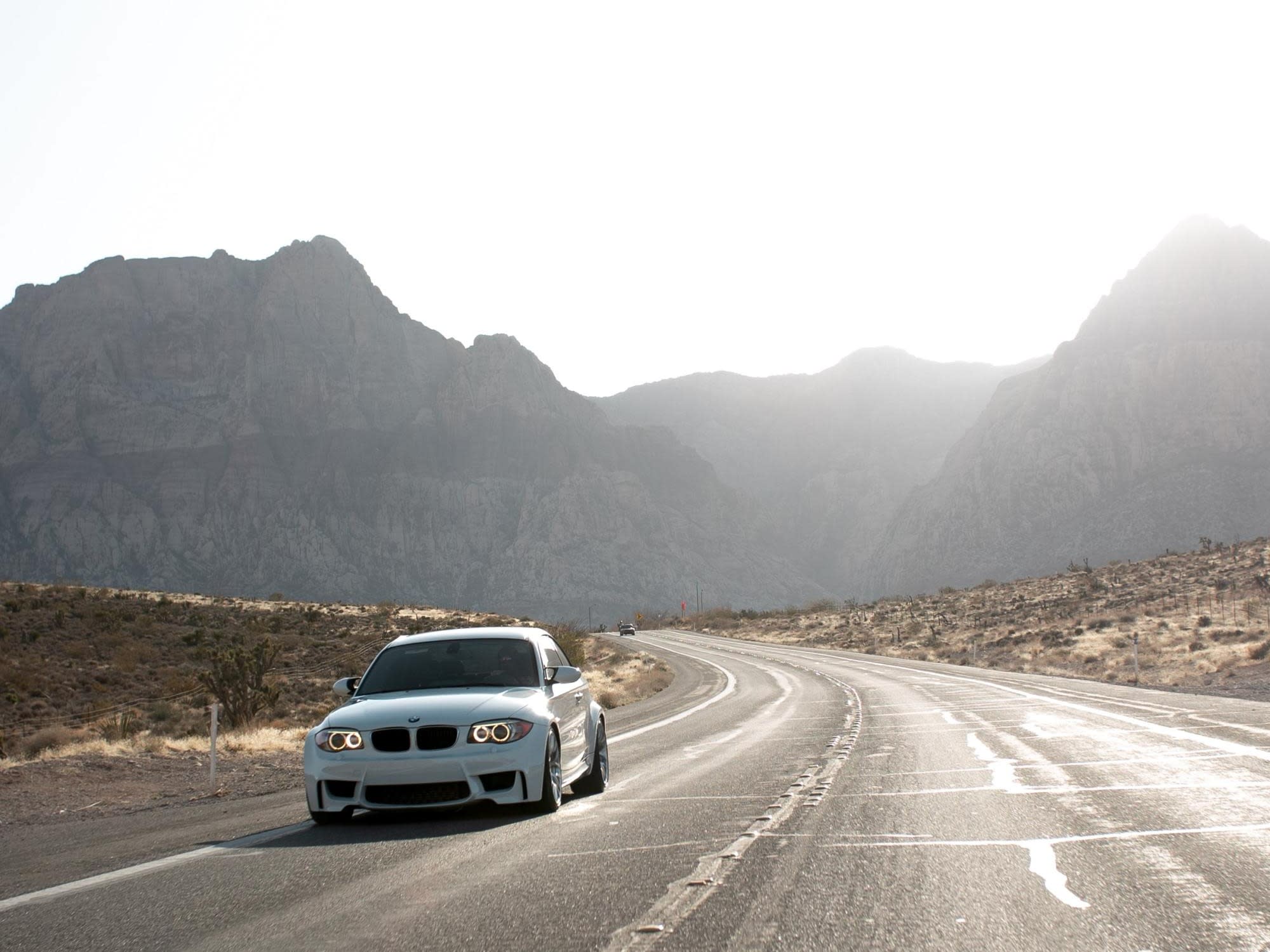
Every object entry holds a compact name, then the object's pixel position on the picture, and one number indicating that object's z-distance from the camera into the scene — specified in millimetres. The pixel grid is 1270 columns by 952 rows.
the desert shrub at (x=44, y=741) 18922
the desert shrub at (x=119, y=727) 22250
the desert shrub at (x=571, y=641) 43188
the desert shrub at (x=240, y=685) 24422
